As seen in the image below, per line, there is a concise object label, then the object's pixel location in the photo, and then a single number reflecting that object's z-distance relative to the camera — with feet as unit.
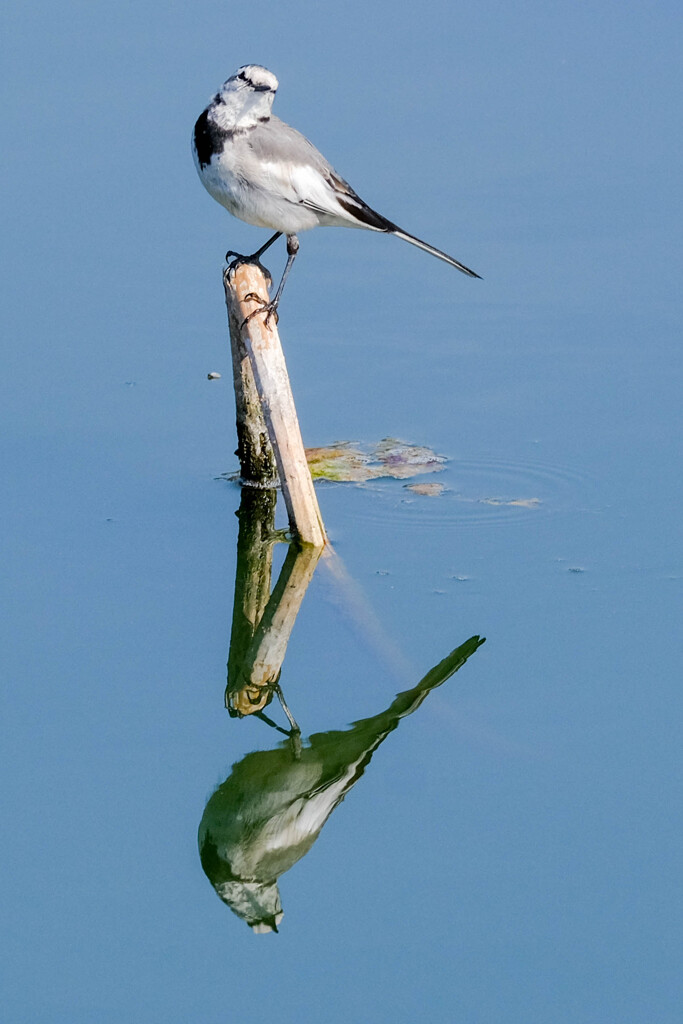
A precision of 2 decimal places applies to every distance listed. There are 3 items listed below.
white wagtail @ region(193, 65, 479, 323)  35.96
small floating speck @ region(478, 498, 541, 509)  42.29
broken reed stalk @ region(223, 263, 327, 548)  37.88
